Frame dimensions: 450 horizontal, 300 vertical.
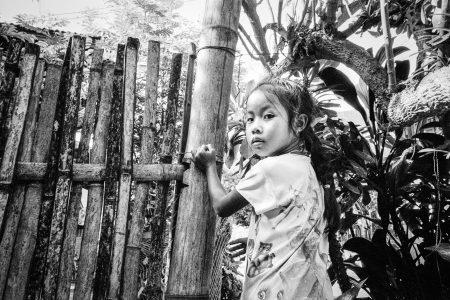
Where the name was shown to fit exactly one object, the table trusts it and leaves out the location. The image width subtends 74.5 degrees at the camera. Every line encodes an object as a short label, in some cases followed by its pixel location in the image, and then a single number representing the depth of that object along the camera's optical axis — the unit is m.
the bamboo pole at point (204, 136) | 1.18
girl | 1.02
